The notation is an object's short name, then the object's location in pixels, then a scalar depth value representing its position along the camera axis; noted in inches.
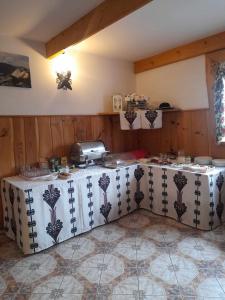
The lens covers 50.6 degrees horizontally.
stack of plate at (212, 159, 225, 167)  103.7
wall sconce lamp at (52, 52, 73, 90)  112.3
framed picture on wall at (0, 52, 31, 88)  96.7
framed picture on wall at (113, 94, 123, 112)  132.0
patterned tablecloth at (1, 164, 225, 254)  84.5
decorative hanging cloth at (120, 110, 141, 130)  124.5
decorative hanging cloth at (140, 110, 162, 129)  124.0
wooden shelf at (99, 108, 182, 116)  124.7
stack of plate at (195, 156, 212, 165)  109.2
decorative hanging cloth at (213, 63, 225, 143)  107.1
